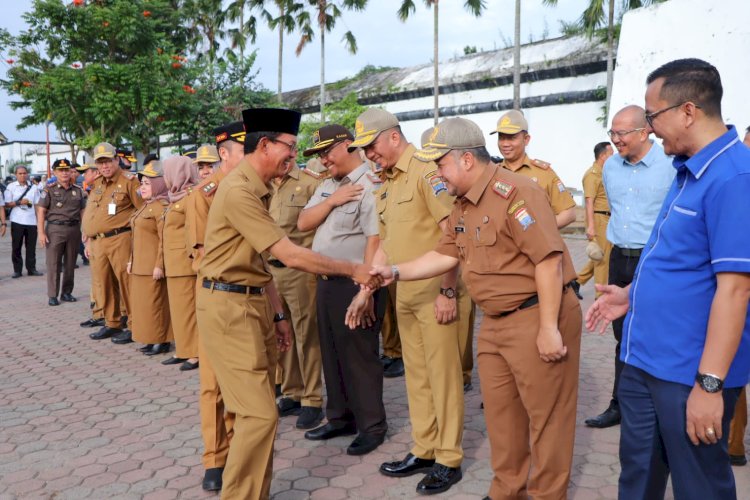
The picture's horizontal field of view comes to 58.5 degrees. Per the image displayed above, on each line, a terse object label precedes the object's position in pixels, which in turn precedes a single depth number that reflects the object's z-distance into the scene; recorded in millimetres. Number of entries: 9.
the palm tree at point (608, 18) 16797
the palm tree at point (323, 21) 26891
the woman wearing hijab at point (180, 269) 6215
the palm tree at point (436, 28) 20891
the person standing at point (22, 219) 12383
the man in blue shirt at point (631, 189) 4141
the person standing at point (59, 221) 9664
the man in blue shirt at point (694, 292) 2033
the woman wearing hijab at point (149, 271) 6941
